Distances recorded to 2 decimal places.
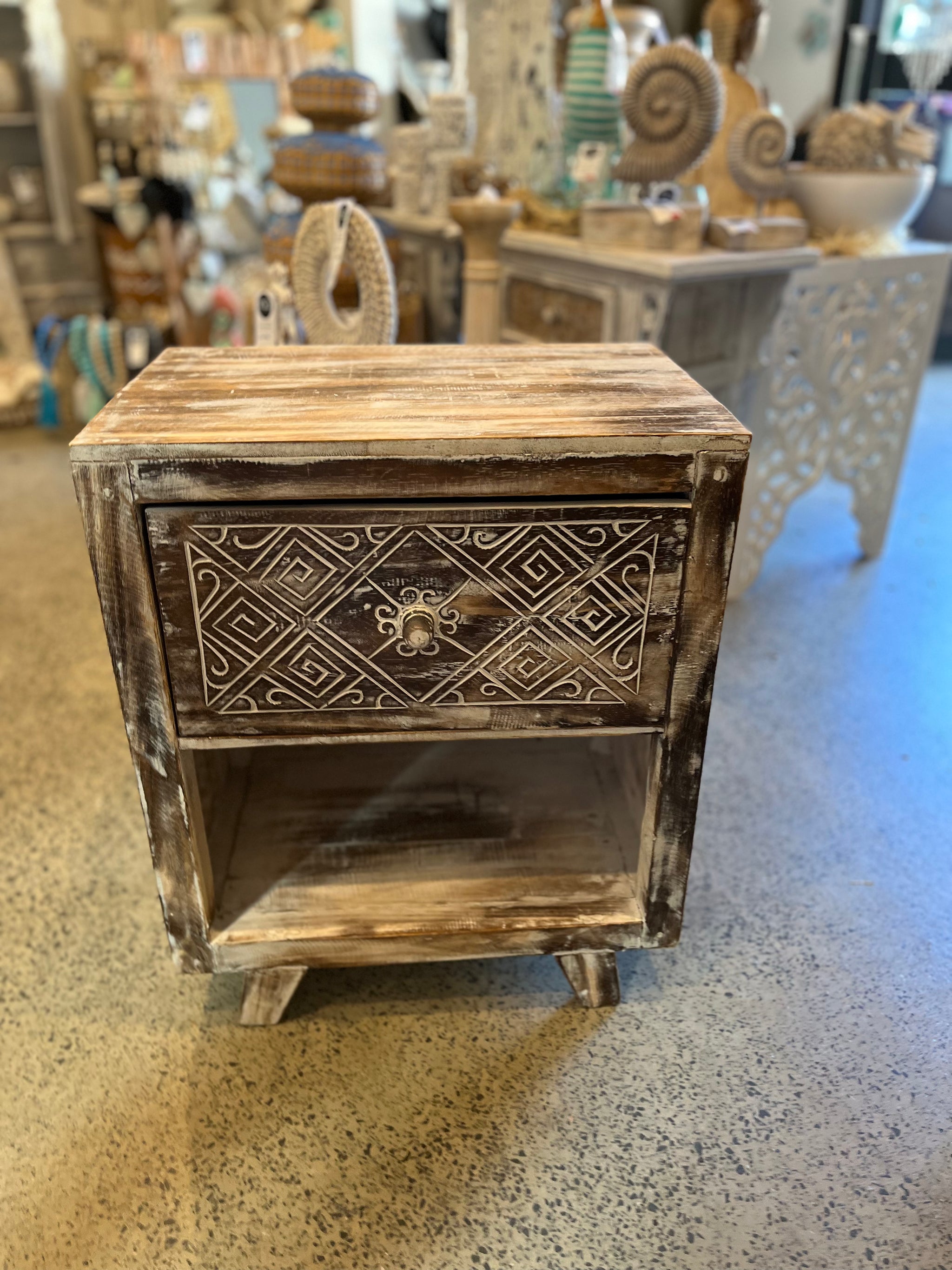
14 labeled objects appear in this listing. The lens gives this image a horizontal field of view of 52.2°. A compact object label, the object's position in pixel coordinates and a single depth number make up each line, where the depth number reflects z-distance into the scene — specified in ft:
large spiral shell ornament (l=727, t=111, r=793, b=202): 6.07
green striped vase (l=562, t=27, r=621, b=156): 5.90
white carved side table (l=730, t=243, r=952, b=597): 6.43
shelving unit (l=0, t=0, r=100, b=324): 11.37
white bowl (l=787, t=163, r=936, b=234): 6.39
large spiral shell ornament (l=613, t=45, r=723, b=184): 5.31
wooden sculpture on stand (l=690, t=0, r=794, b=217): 6.30
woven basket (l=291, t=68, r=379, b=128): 6.54
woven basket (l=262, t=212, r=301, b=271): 6.52
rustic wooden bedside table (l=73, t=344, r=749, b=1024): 2.74
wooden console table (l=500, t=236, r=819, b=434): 5.48
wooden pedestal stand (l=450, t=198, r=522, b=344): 5.24
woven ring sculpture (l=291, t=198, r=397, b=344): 4.10
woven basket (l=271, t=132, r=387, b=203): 6.63
